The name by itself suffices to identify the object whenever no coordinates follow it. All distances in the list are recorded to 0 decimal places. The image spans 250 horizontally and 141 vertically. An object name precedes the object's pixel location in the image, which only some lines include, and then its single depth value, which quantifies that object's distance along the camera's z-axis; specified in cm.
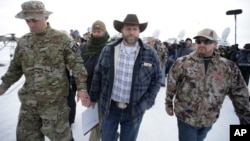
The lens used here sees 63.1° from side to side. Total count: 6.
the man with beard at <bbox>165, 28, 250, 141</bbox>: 187
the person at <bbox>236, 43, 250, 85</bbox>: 515
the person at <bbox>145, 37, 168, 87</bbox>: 529
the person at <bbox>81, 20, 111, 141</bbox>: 241
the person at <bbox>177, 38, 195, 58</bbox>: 711
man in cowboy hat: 197
